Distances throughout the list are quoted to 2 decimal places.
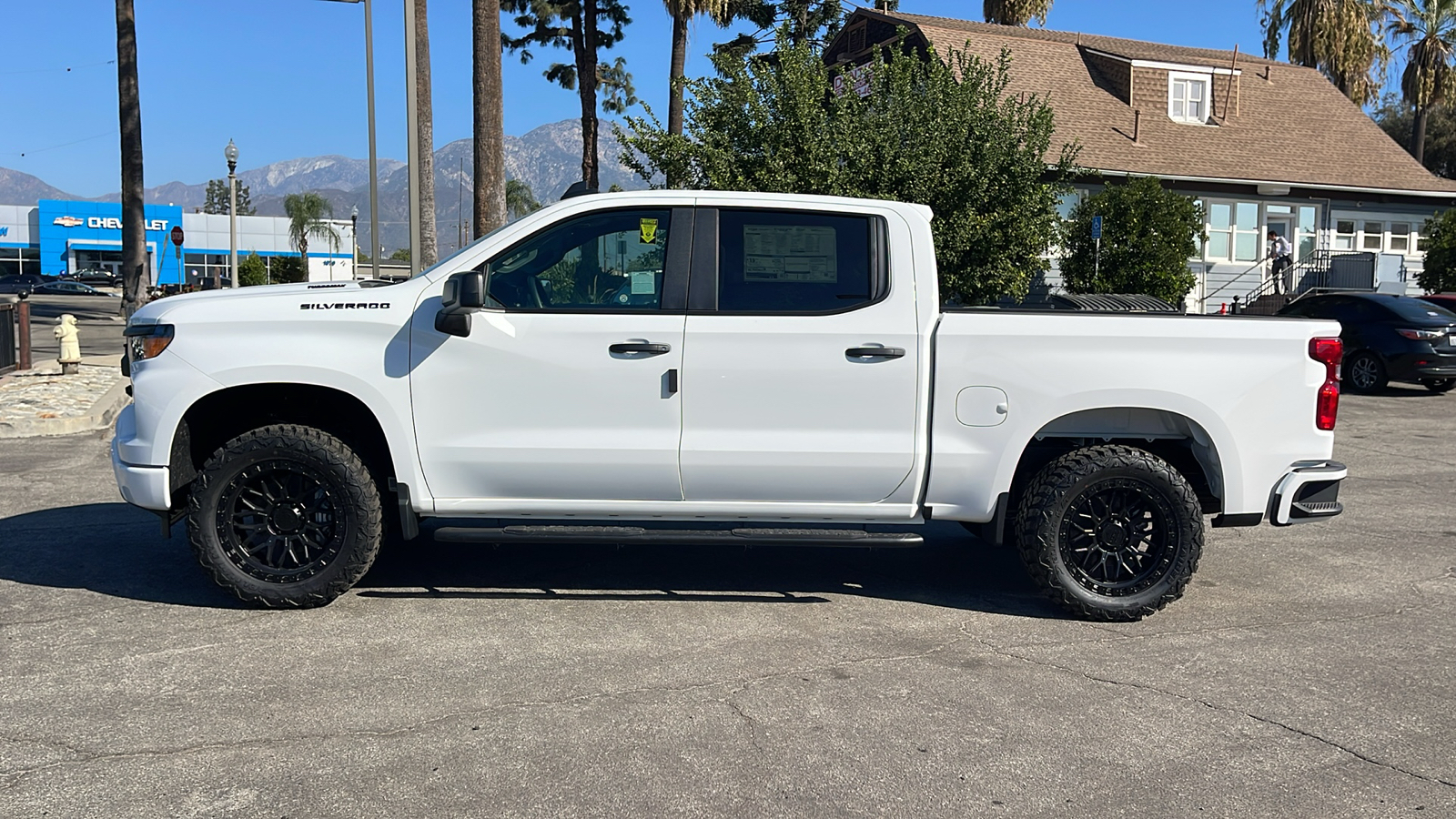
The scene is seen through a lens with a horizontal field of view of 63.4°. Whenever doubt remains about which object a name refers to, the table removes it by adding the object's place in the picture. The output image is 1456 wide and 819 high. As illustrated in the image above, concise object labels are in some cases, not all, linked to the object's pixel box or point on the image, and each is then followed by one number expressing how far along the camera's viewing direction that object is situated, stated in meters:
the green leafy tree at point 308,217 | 83.56
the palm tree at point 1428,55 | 46.16
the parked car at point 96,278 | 67.56
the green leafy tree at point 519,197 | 99.22
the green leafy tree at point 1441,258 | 28.33
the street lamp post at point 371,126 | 19.84
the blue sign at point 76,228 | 72.19
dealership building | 72.12
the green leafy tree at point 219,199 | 143.00
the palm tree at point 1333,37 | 41.47
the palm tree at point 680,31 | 27.73
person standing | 30.59
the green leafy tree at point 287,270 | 54.00
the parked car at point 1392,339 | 17.17
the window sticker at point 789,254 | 5.60
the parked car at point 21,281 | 59.73
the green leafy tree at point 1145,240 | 23.56
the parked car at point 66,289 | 58.28
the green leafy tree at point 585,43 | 31.44
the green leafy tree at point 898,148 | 15.94
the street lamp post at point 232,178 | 32.93
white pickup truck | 5.43
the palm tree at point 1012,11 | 38.56
